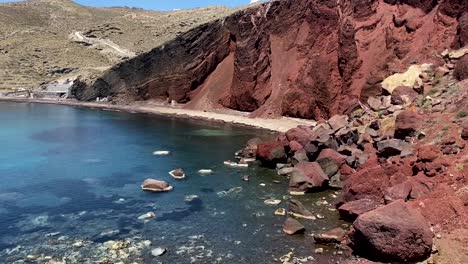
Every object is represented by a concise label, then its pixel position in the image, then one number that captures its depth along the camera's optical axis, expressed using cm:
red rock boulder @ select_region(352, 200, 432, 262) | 1952
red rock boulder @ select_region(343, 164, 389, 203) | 2728
